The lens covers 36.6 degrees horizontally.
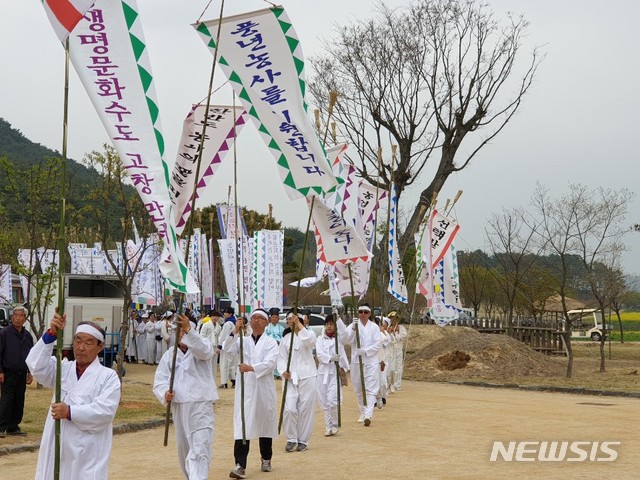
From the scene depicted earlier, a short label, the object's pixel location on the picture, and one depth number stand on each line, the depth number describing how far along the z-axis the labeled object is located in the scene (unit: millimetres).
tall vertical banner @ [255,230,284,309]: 25266
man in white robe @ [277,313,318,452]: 12867
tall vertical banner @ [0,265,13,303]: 31228
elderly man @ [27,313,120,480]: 6676
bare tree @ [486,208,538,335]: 34584
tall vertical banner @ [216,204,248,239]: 27828
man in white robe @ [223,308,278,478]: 11242
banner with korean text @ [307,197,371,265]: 14906
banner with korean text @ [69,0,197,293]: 8117
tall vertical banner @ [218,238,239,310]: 26812
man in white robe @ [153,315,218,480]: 9094
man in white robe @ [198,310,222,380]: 25328
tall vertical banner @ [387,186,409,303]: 22656
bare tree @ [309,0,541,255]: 36312
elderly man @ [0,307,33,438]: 13461
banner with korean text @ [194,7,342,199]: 11023
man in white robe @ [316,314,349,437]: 14594
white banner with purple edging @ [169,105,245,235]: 11125
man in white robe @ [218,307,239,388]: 24828
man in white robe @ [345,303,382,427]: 16281
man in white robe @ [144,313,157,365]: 33938
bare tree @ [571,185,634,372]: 28828
